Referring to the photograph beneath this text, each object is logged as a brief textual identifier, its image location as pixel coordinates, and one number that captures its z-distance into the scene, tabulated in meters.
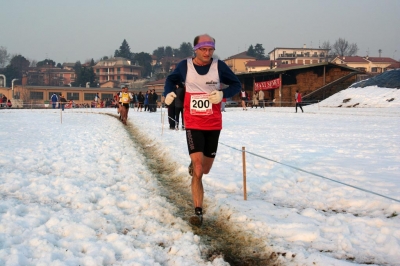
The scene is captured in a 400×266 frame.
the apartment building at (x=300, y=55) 125.12
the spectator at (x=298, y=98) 31.77
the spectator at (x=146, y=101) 36.25
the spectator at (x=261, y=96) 40.22
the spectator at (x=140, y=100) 38.41
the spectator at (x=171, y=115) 16.50
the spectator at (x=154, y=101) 34.15
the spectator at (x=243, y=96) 36.84
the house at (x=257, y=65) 114.81
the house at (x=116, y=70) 132.12
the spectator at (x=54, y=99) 44.85
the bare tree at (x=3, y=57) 138.50
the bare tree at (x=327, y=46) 135.00
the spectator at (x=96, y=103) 56.37
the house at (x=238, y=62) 127.06
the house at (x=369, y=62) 110.44
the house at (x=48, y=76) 129.25
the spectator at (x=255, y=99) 41.64
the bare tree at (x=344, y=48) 126.12
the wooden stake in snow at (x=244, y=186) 5.86
